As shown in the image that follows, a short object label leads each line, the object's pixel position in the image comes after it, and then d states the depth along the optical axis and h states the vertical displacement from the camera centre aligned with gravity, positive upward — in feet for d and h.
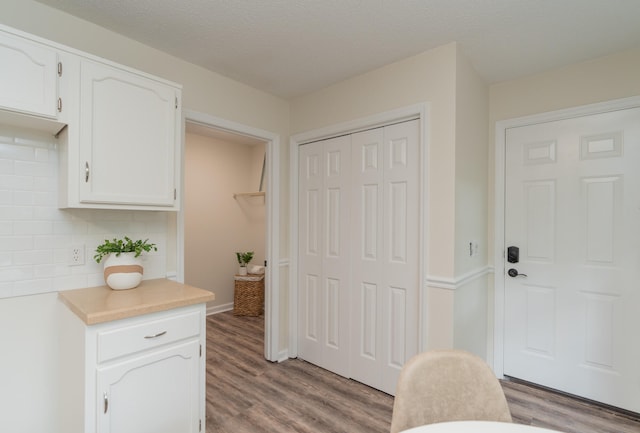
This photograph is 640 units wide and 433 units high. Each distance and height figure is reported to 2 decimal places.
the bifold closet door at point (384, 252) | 7.56 -0.89
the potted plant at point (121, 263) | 5.79 -0.90
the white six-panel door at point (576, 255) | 7.20 -0.93
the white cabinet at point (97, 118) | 4.73 +1.62
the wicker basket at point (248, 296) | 14.28 -3.64
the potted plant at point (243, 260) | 14.70 -2.06
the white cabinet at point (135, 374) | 4.52 -2.48
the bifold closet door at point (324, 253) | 8.86 -1.08
